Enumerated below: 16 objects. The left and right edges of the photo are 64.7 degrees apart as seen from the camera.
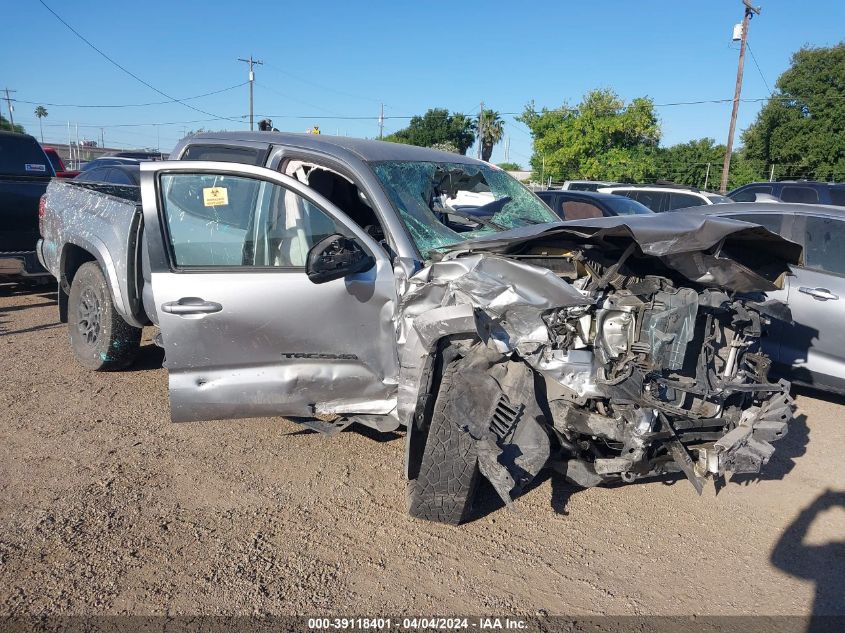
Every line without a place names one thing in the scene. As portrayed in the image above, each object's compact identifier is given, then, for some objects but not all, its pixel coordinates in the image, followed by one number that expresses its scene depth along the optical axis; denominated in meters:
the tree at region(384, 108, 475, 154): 68.94
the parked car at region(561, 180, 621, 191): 17.55
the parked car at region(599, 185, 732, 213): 12.97
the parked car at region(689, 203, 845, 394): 5.39
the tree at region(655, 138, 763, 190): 45.81
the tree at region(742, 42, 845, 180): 40.28
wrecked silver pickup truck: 3.29
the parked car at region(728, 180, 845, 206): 11.88
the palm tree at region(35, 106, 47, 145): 90.30
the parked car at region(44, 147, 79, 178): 14.38
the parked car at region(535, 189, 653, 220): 9.33
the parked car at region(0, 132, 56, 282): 8.03
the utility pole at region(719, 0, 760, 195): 26.62
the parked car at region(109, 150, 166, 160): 22.02
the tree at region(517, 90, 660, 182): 39.31
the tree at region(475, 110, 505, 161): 71.25
